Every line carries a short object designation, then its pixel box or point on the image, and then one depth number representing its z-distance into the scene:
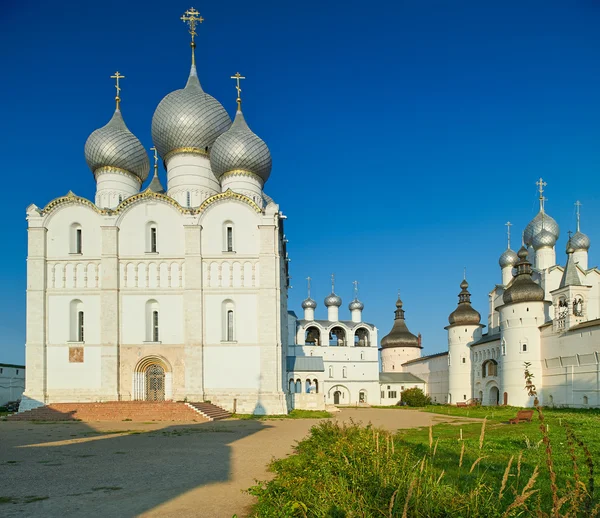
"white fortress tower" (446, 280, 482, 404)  46.22
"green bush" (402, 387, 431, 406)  47.62
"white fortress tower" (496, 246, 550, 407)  34.87
